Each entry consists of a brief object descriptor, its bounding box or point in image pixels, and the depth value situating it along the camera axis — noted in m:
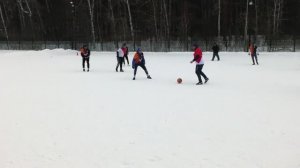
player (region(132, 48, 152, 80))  19.78
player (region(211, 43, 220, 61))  33.91
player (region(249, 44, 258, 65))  28.46
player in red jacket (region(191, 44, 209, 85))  18.03
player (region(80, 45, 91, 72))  24.66
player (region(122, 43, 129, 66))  25.58
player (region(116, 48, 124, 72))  24.41
